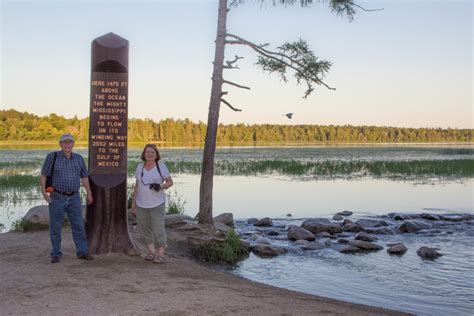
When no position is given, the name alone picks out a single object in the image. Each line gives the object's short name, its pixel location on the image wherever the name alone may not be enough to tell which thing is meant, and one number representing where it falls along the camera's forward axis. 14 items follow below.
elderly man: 9.64
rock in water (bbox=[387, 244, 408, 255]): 14.83
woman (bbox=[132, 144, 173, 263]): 9.90
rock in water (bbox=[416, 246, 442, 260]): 14.36
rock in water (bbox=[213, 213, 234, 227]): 19.00
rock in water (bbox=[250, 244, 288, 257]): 14.60
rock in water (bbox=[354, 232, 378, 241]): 16.69
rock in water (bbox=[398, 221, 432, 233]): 18.38
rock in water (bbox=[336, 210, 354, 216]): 23.27
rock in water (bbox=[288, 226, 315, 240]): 16.77
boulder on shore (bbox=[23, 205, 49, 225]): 13.48
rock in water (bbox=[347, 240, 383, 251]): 15.38
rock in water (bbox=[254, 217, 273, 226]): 19.88
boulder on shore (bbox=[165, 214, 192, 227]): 14.67
